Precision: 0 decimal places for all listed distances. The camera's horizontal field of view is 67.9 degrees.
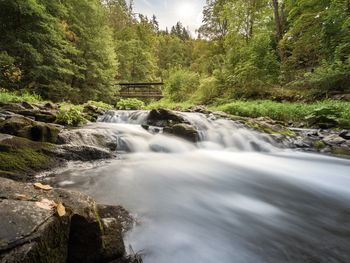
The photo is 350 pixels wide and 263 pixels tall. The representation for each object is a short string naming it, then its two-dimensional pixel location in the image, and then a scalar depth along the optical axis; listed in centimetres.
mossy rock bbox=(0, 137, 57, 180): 345
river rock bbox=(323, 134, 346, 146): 784
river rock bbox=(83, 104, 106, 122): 965
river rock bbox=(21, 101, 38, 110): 793
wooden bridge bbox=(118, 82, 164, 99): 2555
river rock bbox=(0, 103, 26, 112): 716
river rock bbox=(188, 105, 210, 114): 1201
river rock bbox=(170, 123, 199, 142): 754
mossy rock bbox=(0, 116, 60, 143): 471
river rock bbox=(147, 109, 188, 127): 880
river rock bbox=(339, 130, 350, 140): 812
